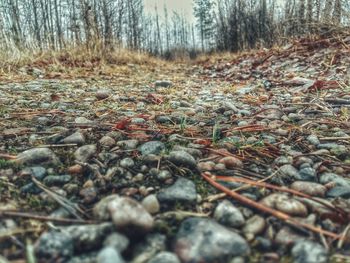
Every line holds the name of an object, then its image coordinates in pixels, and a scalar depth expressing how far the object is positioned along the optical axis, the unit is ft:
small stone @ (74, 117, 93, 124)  1.47
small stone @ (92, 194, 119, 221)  0.76
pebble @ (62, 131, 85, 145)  1.22
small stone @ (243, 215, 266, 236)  0.76
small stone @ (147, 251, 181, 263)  0.63
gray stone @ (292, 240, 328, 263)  0.67
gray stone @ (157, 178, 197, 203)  0.88
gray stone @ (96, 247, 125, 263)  0.60
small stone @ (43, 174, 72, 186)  0.94
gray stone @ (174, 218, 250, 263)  0.66
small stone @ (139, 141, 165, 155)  1.17
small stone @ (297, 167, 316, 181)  1.04
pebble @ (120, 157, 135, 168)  1.08
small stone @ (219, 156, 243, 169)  1.07
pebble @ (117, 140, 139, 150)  1.21
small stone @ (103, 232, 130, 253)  0.67
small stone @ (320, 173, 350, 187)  0.99
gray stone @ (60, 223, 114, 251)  0.68
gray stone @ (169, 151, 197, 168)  1.05
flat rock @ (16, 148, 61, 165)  1.05
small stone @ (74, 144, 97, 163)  1.10
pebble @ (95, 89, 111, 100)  2.26
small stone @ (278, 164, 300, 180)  1.04
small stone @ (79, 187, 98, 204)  0.87
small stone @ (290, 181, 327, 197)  0.93
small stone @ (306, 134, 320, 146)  1.33
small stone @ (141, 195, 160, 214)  0.82
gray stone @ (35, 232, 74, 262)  0.64
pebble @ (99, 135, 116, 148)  1.23
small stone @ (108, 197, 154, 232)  0.71
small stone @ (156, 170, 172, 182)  0.99
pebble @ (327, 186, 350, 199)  0.94
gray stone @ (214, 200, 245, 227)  0.79
